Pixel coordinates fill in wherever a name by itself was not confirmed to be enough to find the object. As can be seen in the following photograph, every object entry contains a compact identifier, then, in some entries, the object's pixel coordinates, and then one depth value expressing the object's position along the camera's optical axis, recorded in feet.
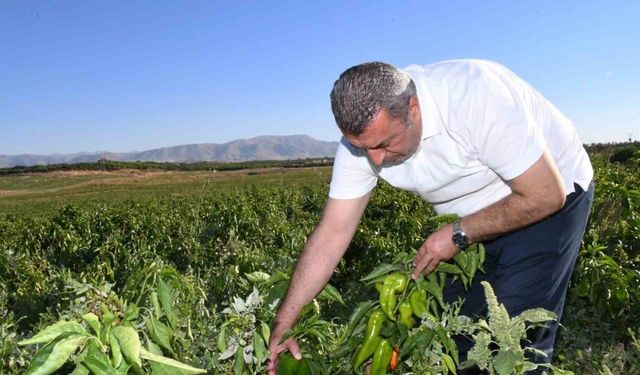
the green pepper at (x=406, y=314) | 6.15
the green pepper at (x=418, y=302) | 6.19
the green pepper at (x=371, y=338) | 6.12
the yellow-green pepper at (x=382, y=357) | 6.01
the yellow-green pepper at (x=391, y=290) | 6.15
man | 6.77
